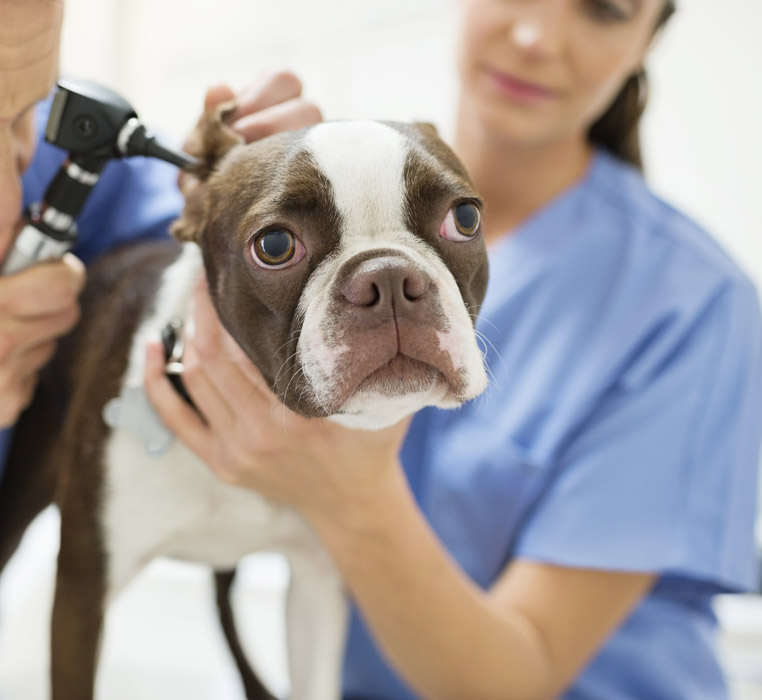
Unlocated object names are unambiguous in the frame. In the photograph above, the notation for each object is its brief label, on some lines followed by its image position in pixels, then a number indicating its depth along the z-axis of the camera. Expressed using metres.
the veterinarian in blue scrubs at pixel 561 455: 1.01
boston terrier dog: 0.71
